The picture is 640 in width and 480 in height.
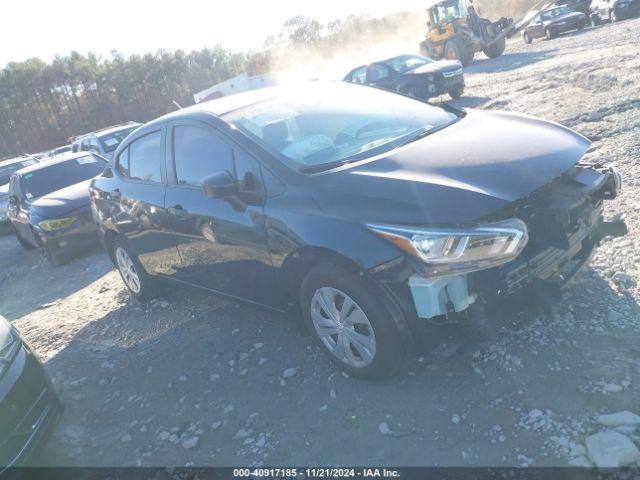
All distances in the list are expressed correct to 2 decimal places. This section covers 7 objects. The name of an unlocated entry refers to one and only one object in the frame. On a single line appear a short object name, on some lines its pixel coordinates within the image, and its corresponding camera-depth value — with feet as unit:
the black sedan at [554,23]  75.87
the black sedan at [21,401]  9.72
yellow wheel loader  68.23
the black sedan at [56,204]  26.40
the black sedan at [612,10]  69.10
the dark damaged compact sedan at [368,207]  8.94
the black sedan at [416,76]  43.88
